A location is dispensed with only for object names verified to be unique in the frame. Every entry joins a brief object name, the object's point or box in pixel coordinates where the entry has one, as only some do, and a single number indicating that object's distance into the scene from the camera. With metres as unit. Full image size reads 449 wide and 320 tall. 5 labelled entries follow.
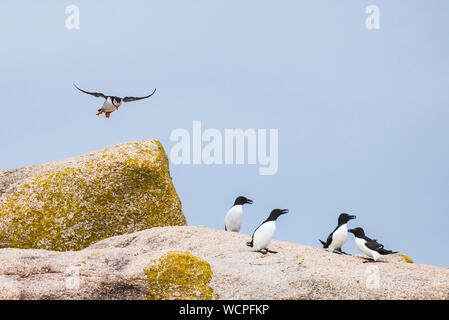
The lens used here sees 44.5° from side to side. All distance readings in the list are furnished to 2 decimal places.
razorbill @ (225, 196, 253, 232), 16.23
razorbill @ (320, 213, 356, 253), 13.70
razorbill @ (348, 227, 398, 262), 12.76
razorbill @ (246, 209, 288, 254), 12.27
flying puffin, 18.58
